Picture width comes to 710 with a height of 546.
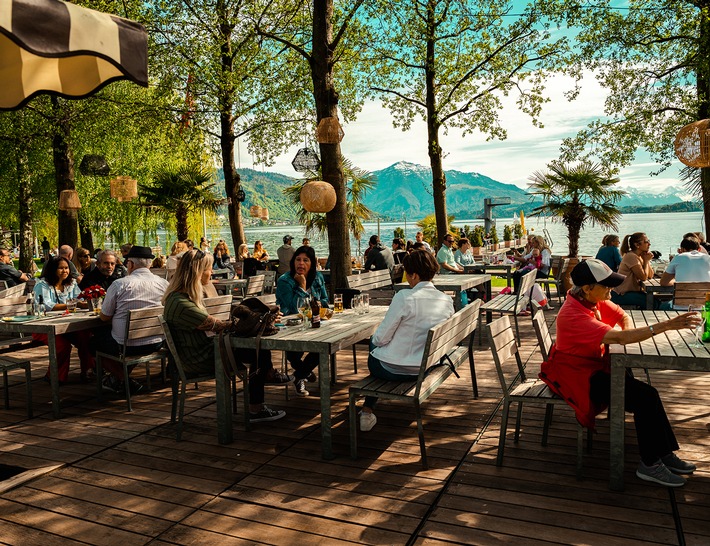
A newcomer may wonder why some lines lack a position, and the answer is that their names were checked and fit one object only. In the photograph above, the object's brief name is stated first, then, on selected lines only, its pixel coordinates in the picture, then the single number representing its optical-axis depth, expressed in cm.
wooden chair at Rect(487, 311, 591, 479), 355
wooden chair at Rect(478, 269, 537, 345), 739
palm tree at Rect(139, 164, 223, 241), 1823
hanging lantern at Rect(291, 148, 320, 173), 1316
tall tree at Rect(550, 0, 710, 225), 1305
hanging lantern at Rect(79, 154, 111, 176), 1327
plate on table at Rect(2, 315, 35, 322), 513
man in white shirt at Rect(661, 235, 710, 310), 664
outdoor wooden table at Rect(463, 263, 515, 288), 1093
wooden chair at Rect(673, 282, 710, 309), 586
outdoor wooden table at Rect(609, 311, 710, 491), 312
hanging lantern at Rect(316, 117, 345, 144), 791
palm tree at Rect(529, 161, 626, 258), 1584
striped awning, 217
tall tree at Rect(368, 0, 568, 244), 1370
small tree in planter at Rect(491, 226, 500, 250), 2519
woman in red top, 329
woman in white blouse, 392
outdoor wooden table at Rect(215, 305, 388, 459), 385
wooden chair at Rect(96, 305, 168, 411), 500
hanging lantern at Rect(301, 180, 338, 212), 790
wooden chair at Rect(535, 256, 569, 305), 1043
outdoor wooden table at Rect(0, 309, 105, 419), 488
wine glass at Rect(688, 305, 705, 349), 337
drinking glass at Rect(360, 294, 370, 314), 520
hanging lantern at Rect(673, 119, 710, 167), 749
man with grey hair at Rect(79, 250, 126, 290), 686
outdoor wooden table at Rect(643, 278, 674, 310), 714
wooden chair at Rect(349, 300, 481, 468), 363
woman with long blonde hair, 441
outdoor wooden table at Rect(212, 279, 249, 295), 1002
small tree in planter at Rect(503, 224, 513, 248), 2870
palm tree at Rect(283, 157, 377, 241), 2164
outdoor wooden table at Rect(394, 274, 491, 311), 758
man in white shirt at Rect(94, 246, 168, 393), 525
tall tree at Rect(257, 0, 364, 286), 813
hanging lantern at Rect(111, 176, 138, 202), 1346
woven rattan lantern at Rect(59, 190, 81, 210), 1331
